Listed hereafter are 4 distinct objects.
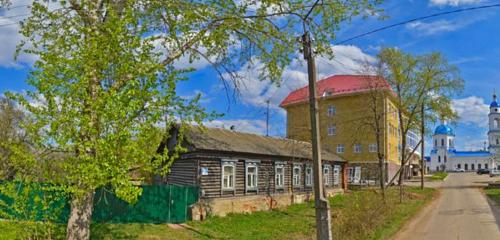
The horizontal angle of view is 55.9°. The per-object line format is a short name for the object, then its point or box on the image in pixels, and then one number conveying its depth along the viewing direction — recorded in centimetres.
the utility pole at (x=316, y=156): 1044
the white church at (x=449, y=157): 13821
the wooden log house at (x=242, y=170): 2097
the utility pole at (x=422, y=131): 3903
